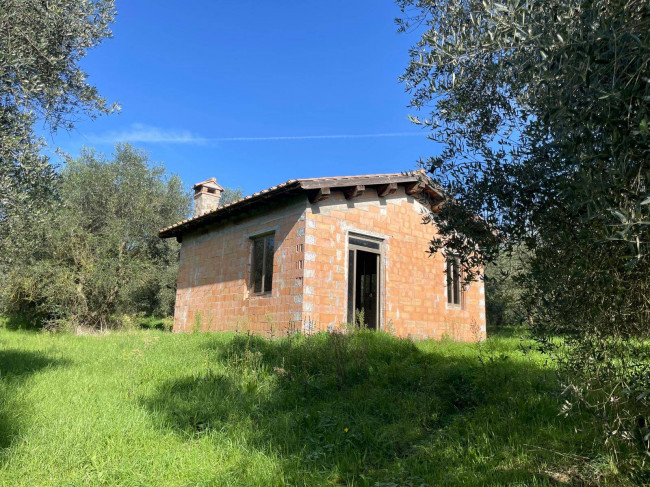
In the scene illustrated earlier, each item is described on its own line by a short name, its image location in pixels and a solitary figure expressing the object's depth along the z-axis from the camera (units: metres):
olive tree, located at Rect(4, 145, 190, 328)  14.94
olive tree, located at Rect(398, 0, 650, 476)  2.51
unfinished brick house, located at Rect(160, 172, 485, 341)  10.23
